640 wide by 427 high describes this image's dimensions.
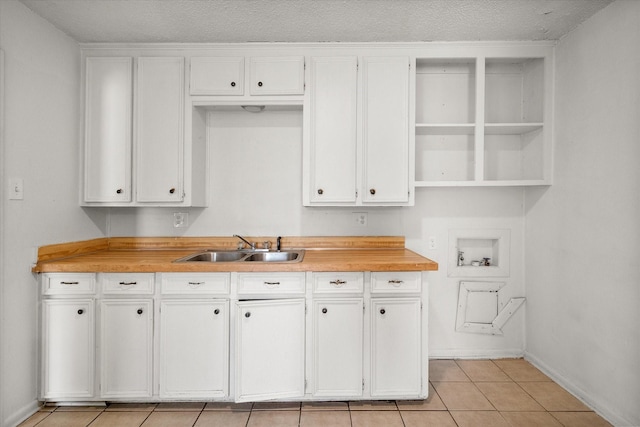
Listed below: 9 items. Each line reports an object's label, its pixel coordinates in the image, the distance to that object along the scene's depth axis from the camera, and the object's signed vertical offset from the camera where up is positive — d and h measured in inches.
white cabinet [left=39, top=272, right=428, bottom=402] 85.0 -30.4
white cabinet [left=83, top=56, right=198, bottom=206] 100.2 +26.4
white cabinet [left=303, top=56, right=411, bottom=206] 100.0 +25.7
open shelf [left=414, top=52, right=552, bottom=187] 112.9 +31.7
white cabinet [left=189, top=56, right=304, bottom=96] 100.0 +39.6
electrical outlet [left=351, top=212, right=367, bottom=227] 112.9 -1.9
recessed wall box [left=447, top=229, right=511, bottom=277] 114.9 -14.2
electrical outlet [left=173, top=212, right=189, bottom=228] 112.9 -2.8
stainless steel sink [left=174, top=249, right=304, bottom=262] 106.0 -13.8
